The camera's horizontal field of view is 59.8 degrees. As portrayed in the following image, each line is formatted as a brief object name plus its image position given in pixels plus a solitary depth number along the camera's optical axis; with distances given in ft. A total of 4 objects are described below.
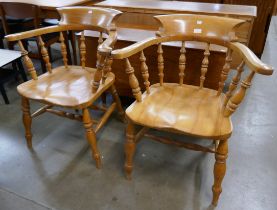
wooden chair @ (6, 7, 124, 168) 4.25
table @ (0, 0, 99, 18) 7.74
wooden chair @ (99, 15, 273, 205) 3.46
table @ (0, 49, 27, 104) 6.74
